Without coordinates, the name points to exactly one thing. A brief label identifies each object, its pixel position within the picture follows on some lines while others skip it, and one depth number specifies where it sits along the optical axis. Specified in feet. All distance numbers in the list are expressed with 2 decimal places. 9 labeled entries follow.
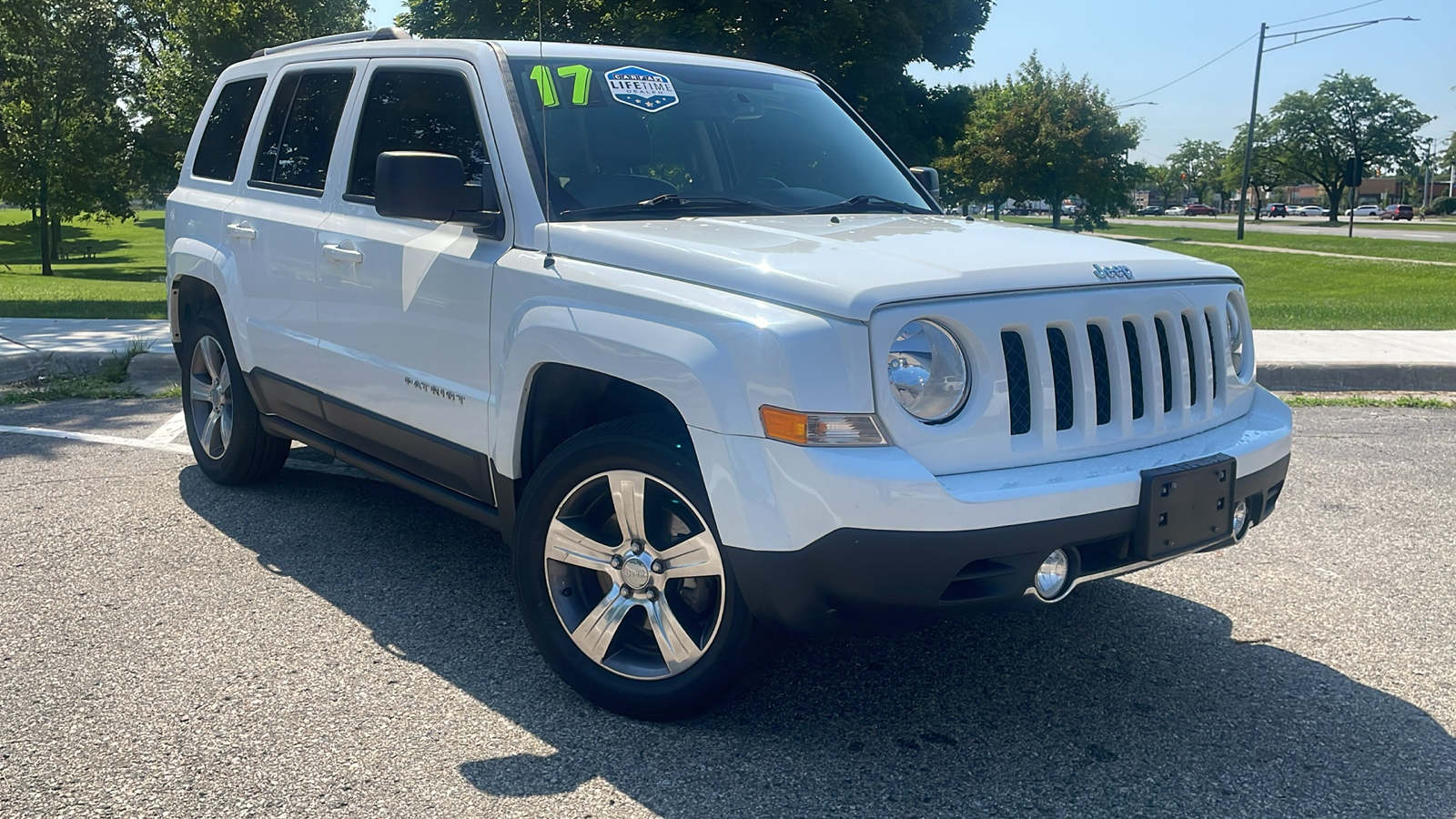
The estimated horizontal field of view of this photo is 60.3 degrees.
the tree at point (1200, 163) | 428.15
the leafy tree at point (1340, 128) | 302.66
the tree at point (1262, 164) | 319.88
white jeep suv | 9.69
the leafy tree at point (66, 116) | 100.22
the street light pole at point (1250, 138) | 135.10
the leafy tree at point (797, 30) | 72.64
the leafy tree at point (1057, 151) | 150.41
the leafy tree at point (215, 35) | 90.79
